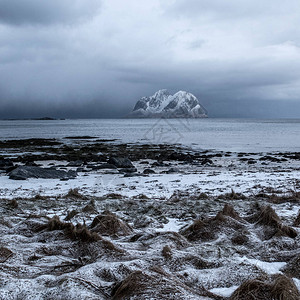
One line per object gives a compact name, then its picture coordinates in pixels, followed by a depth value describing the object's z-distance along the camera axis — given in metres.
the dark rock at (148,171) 18.19
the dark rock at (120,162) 20.88
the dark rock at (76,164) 22.06
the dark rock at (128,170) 18.60
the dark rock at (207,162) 23.81
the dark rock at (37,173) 15.55
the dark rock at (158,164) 22.77
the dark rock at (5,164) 21.16
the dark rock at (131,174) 16.64
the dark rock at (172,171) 18.58
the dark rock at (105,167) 19.97
